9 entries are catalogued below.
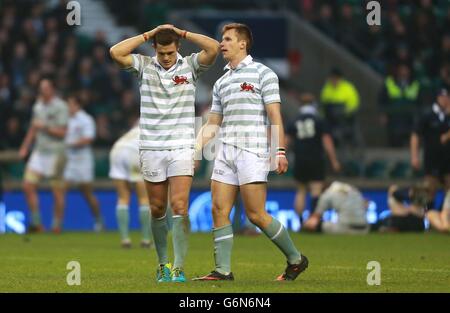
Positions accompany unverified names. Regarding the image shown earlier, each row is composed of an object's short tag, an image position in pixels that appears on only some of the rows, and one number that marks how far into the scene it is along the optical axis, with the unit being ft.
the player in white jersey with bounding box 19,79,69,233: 77.36
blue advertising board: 83.25
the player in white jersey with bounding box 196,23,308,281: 40.01
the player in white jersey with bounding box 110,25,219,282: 40.01
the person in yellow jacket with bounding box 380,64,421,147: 88.28
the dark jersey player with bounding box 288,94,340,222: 79.92
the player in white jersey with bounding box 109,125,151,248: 63.05
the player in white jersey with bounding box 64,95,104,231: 81.00
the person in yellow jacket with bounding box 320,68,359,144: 86.99
